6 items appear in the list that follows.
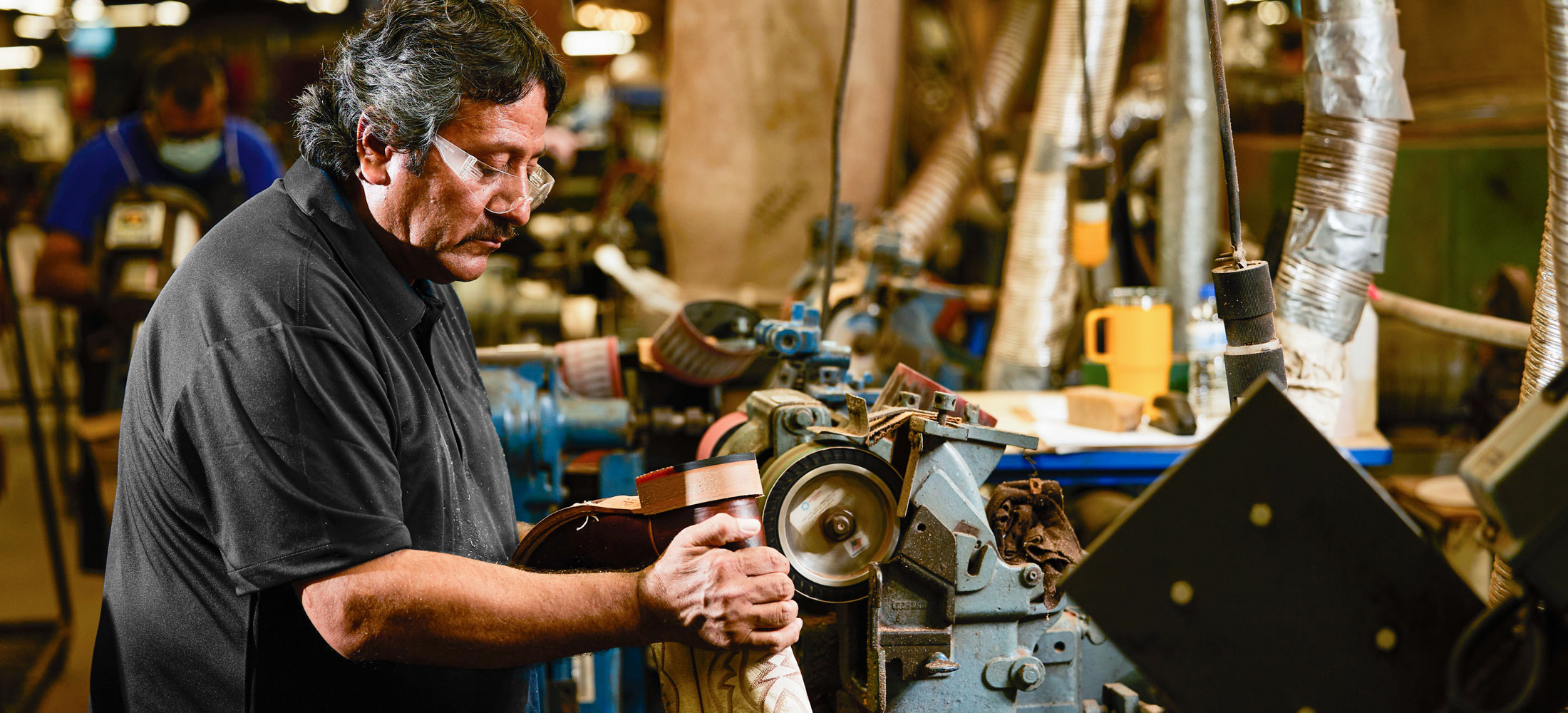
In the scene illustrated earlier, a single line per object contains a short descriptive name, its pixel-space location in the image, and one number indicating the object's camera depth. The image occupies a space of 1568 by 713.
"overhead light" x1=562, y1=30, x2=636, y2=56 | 12.34
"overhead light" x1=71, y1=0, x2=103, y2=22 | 9.52
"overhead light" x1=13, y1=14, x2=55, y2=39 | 11.08
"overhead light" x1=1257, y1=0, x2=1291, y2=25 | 6.06
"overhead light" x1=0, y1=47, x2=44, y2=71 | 11.52
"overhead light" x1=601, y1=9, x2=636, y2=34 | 10.05
